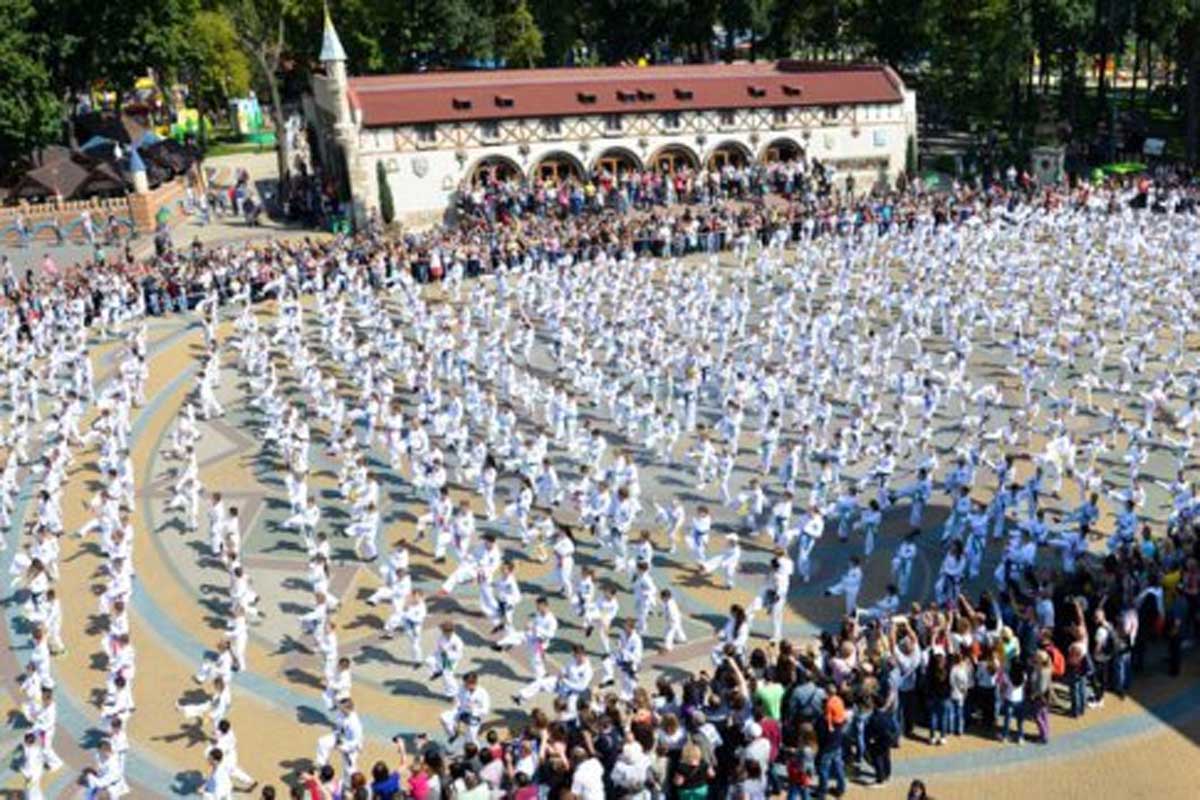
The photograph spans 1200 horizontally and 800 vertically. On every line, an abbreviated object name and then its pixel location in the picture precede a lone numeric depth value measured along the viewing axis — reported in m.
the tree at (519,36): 68.58
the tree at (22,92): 52.47
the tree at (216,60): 69.00
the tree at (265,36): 57.69
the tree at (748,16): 66.75
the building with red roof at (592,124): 51.12
